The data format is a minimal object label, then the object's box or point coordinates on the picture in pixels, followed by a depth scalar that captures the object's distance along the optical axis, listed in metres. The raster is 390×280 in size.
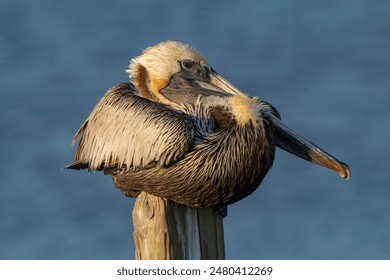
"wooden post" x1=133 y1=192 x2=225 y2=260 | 12.66
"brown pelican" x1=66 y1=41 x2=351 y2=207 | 13.55
